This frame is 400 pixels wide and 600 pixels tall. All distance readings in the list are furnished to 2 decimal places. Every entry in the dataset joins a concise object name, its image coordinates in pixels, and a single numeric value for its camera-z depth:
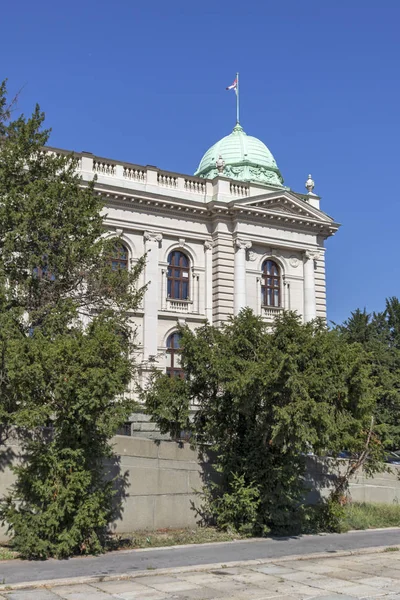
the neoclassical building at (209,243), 35.00
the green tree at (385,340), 37.62
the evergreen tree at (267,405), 15.12
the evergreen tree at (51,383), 12.77
